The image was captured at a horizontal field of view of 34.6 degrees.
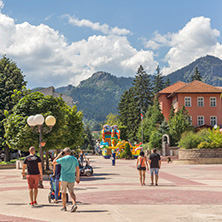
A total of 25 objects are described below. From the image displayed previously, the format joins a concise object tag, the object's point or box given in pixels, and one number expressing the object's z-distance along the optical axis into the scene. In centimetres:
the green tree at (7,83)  4092
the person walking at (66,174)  934
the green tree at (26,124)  2147
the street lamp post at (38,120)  1590
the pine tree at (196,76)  8744
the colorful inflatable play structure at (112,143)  5632
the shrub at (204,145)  3741
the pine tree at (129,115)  7829
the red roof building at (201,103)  6191
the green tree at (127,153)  5450
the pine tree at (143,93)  8137
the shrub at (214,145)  3725
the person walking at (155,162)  1571
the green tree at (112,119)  10909
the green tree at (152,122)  6234
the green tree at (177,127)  5394
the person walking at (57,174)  1086
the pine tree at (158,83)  9081
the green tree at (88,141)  13524
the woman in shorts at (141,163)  1591
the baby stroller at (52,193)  1099
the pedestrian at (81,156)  2247
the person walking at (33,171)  1029
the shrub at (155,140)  5392
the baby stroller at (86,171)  2148
